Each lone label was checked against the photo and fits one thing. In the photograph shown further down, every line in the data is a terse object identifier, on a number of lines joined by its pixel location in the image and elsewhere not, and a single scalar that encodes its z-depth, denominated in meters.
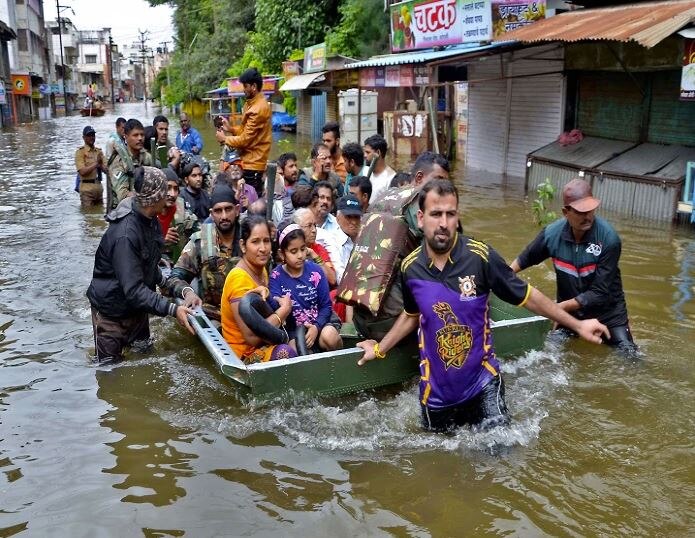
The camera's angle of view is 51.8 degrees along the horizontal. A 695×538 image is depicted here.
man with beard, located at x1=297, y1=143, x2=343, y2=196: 8.05
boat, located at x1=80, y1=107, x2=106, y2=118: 62.86
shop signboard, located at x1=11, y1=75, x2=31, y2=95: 50.75
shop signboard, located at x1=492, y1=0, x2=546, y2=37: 15.59
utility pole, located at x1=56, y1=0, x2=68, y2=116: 70.88
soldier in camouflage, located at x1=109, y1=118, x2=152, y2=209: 7.95
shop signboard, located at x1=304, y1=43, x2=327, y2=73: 26.00
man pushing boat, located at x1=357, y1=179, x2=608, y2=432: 3.93
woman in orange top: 4.95
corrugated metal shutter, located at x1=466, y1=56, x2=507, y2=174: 17.36
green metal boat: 4.61
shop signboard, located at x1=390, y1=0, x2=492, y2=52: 16.31
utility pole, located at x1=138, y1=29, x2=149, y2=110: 124.62
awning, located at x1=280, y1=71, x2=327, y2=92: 25.54
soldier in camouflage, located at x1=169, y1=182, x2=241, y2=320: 5.93
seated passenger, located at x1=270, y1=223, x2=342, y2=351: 5.09
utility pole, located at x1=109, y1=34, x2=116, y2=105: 105.07
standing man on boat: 7.99
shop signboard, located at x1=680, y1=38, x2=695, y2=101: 9.74
